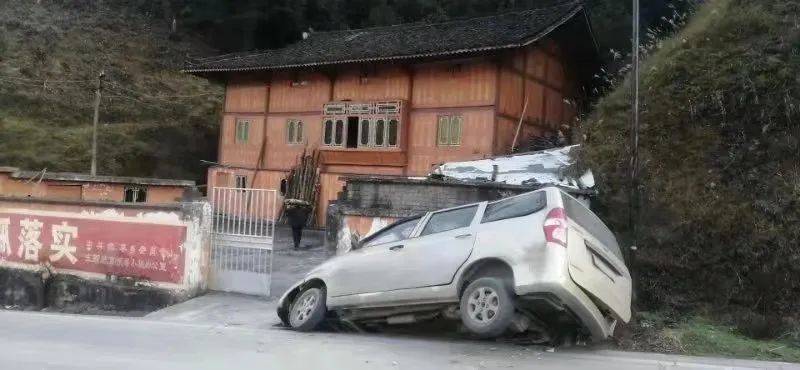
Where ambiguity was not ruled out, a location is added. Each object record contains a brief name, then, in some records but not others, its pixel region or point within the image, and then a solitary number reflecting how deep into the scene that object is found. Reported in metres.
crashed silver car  6.02
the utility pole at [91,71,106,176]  25.78
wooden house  18.62
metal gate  10.72
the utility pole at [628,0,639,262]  10.29
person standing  15.93
